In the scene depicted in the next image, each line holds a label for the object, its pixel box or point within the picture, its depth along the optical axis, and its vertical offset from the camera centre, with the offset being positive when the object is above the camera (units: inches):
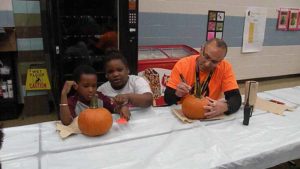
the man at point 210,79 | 63.4 -13.8
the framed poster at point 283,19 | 194.5 +7.6
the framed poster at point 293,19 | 199.2 +8.0
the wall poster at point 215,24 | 164.9 +2.6
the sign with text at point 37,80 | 123.3 -25.5
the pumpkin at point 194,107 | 58.6 -17.2
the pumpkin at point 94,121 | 49.1 -17.5
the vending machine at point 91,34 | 104.1 -3.5
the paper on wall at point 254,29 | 182.1 +0.0
